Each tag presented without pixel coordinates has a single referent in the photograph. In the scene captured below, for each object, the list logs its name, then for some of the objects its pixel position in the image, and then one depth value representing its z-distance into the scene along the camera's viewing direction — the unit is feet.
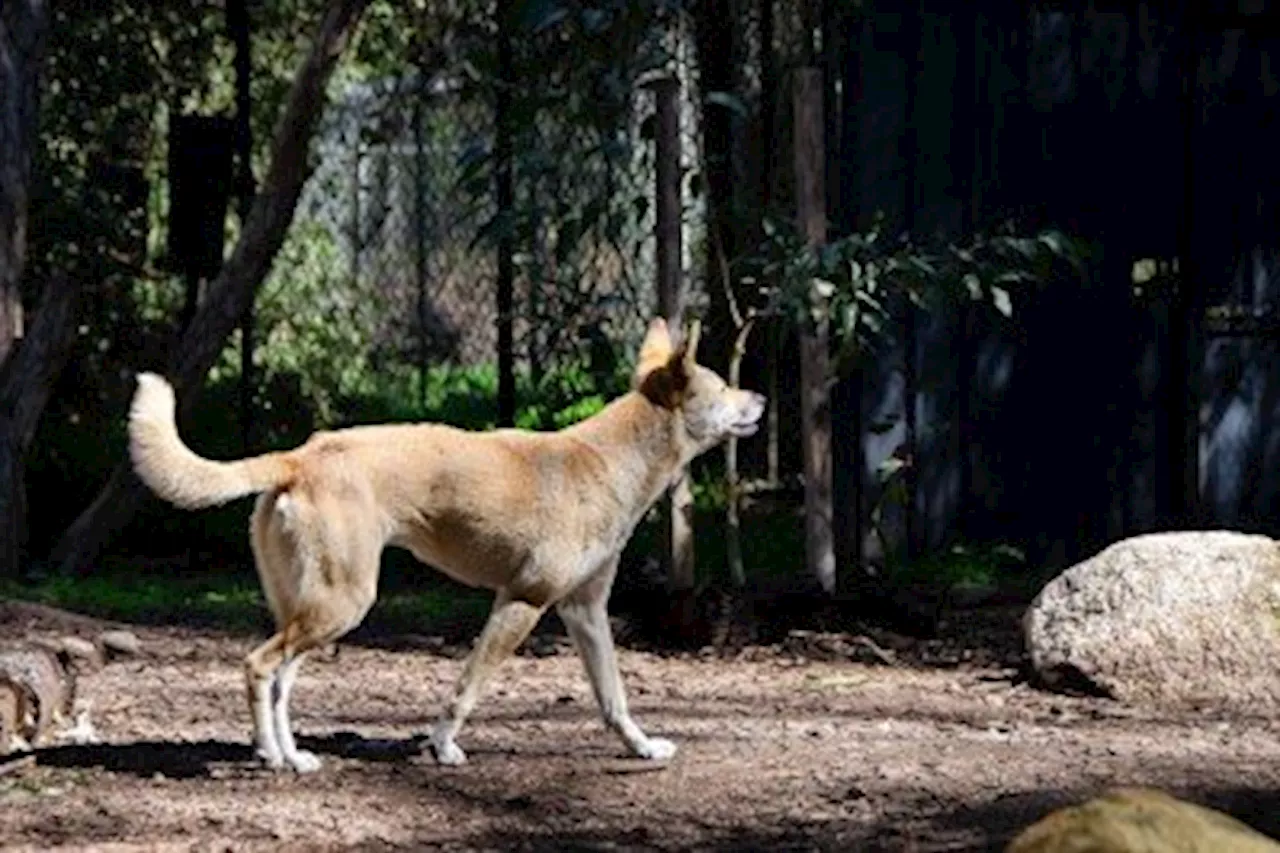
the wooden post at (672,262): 36.22
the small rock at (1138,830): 17.84
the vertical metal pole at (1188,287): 43.27
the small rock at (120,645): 34.71
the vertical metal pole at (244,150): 45.70
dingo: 26.14
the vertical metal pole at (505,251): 40.83
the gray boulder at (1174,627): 31.22
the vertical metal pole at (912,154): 41.83
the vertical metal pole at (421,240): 52.90
